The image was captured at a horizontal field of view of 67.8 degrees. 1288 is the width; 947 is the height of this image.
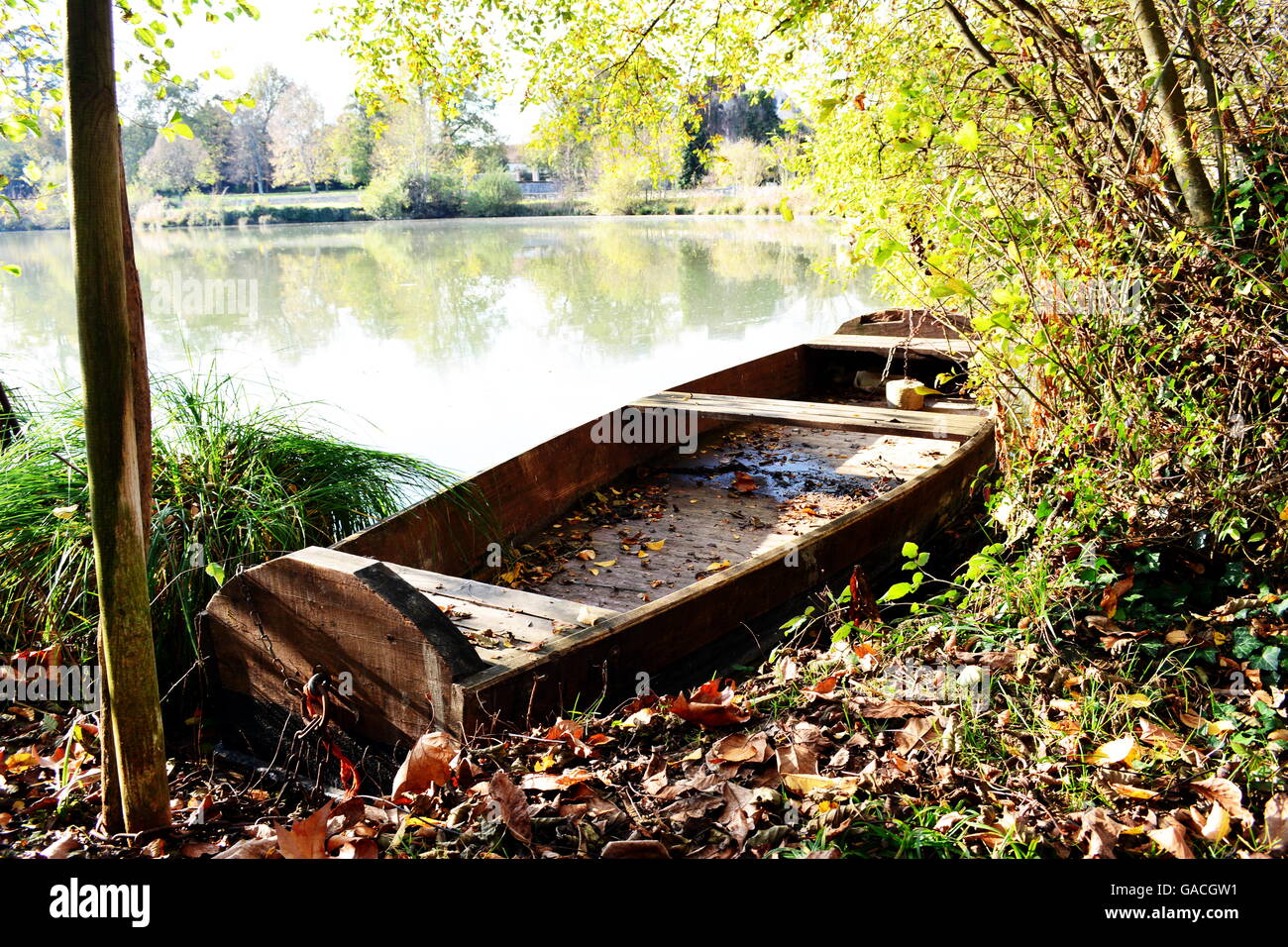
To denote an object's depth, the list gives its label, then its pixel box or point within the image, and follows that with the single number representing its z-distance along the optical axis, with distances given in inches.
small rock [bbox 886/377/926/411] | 264.2
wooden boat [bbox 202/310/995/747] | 110.8
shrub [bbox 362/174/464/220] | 1312.7
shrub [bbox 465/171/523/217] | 1347.2
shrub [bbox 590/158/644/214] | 1338.6
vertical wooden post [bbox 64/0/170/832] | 72.8
